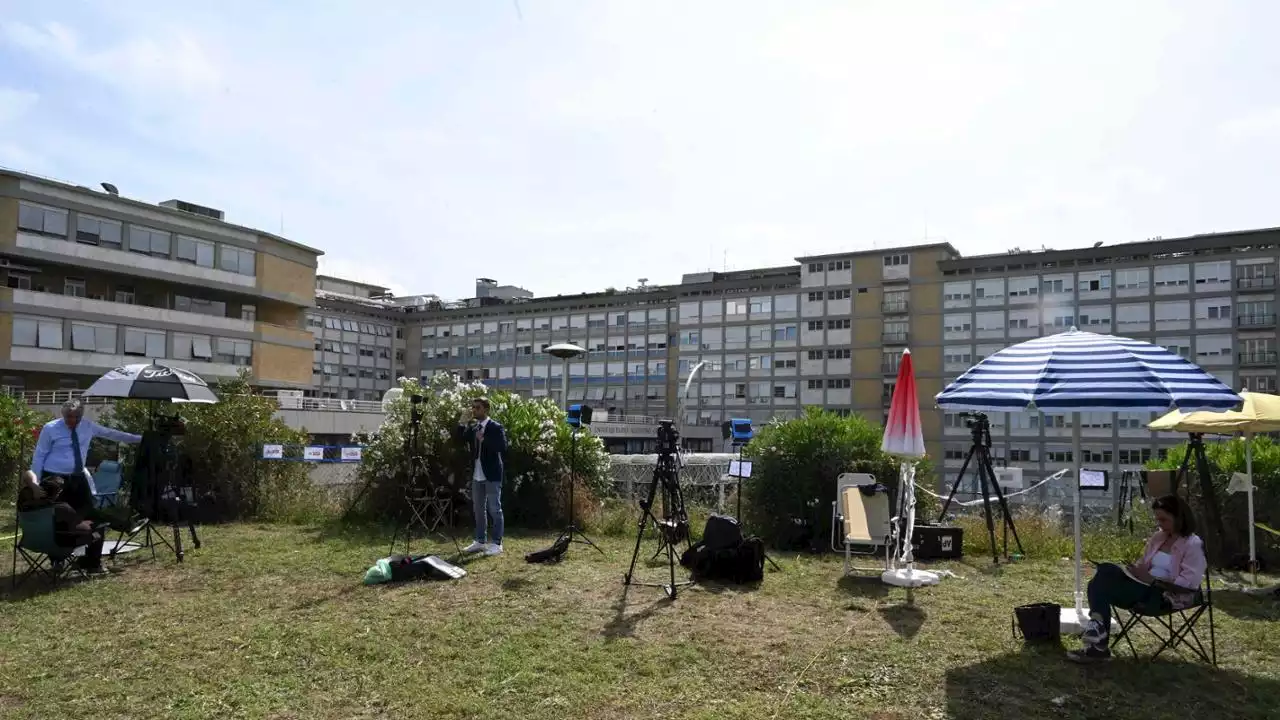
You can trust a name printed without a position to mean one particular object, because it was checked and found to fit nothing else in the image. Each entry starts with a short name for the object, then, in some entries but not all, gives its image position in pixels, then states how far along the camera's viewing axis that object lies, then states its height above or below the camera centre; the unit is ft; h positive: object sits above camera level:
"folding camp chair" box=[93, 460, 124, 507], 38.06 -4.20
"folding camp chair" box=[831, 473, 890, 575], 28.68 -3.81
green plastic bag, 26.48 -5.57
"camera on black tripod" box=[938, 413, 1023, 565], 33.68 -2.70
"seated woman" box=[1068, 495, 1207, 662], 18.33 -3.72
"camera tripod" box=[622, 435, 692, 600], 26.09 -3.64
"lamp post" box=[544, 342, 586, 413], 46.06 +2.21
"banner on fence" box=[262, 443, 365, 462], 46.50 -3.54
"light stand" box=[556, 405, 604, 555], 36.29 -1.14
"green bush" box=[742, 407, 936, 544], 35.76 -2.86
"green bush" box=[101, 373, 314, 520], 44.42 -3.34
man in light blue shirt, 28.58 -2.38
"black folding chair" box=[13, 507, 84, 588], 25.58 -4.63
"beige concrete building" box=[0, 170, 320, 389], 130.31 +15.87
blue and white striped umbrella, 19.19 +0.50
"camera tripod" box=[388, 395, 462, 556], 35.96 -4.85
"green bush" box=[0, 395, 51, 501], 55.88 -4.01
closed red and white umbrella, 26.21 -1.39
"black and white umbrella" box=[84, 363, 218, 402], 31.50 -0.04
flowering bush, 41.68 -3.08
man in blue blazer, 31.83 -2.80
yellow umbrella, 27.96 -0.49
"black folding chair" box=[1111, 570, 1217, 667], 18.37 -4.88
